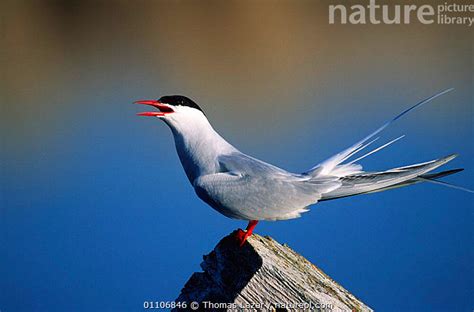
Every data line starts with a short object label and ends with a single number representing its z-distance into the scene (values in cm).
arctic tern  836
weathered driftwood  821
